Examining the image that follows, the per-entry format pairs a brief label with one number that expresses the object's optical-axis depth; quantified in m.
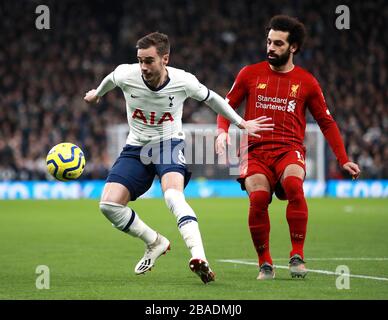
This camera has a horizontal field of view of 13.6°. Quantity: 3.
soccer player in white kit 14.45
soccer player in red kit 14.68
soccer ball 15.37
